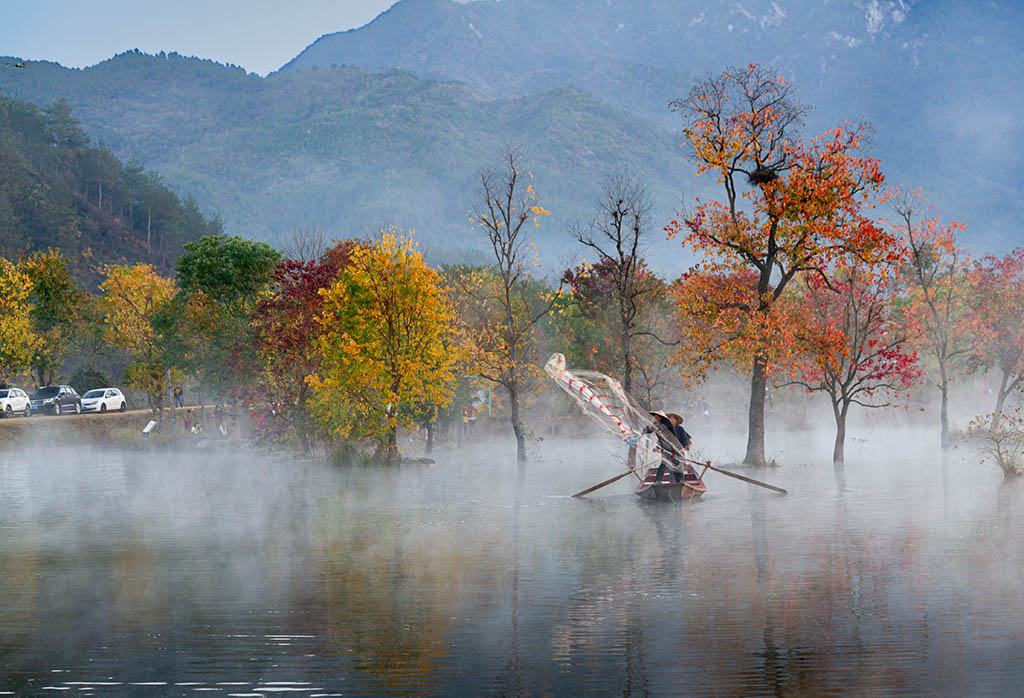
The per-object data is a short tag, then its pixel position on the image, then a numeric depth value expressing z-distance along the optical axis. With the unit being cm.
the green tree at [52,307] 10182
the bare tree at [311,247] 9044
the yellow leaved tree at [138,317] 9888
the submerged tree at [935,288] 6738
